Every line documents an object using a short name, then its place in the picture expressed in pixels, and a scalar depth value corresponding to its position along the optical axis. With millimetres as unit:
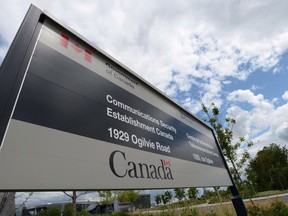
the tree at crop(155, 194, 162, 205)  28344
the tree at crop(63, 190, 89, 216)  8633
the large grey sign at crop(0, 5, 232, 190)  1202
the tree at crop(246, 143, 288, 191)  38438
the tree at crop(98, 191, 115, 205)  18970
